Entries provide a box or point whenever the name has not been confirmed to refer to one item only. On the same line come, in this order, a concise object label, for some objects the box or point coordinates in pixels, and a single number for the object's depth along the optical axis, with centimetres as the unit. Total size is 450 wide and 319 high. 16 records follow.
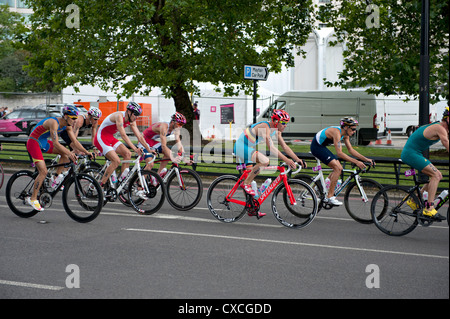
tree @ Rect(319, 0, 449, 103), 1564
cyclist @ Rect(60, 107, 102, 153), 1077
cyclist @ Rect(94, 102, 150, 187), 1024
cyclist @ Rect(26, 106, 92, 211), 950
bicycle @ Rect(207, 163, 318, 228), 909
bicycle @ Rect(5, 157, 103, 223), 914
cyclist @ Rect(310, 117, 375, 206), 961
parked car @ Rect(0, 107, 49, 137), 3259
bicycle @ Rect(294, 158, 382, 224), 936
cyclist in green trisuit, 803
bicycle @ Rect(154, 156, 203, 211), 1058
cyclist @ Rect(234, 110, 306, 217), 929
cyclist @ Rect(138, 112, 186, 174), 1101
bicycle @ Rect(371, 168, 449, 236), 824
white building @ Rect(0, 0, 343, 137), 2956
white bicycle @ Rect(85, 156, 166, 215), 1014
